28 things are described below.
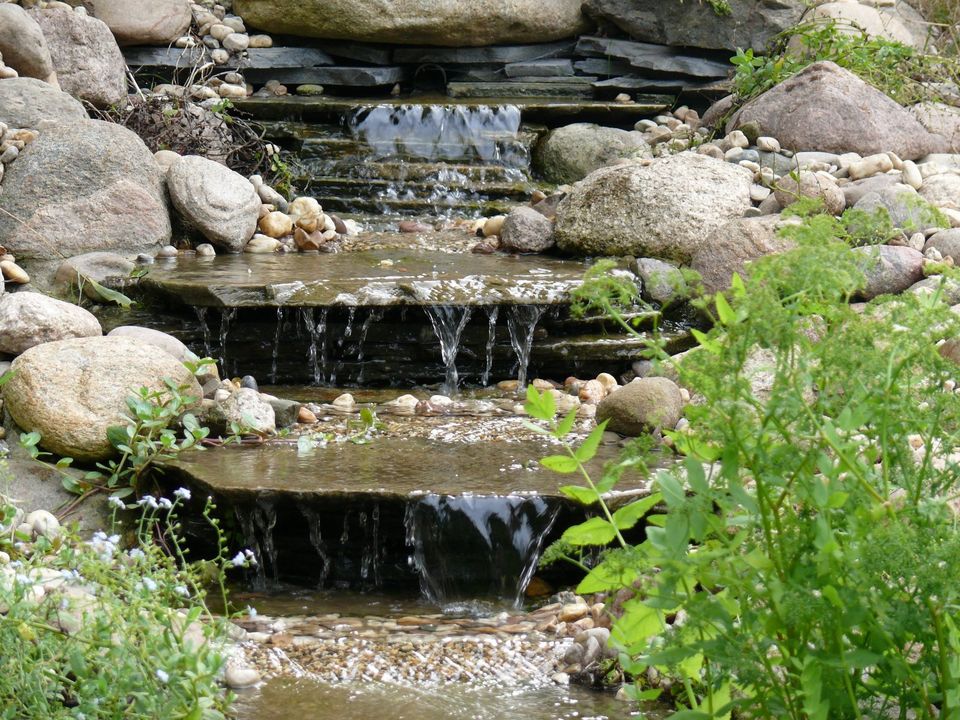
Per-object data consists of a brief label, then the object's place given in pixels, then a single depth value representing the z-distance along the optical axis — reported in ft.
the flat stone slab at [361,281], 16.44
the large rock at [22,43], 21.44
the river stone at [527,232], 20.26
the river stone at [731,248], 17.37
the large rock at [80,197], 18.61
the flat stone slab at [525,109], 25.81
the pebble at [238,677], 9.47
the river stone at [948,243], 17.38
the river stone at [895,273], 16.51
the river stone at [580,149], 24.54
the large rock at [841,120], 21.56
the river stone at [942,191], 19.12
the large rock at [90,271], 17.10
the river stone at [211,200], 19.86
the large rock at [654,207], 18.83
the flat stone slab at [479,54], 29.60
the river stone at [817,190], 18.42
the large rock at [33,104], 20.21
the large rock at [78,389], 12.87
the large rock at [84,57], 23.34
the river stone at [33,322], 14.67
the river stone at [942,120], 22.36
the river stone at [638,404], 13.91
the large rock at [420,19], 28.66
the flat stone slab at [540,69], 29.40
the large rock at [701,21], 28.04
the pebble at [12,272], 16.88
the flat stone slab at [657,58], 28.45
